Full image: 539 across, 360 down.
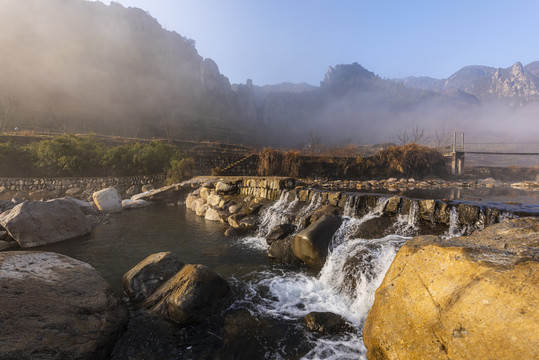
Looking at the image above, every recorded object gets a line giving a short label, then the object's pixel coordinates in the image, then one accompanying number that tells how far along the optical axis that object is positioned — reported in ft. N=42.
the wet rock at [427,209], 18.98
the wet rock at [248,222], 28.06
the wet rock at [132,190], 54.34
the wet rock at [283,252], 19.44
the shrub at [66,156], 53.16
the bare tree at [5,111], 100.53
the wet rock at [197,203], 38.39
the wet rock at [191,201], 41.24
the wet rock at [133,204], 42.01
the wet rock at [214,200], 36.81
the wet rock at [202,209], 36.24
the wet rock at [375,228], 19.11
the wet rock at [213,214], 32.96
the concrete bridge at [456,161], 72.49
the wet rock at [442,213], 18.37
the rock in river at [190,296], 11.97
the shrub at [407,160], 56.44
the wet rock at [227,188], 37.81
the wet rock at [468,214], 17.47
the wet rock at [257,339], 10.03
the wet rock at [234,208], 32.92
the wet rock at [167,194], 47.50
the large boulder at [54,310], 8.41
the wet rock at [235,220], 29.45
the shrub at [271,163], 51.98
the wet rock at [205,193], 40.14
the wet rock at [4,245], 21.41
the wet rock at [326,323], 11.32
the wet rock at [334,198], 24.72
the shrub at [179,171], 55.36
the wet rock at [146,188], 54.80
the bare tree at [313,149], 66.00
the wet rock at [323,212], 23.04
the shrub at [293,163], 51.80
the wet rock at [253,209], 30.58
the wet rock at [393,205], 20.74
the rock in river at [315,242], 18.07
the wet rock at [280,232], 22.87
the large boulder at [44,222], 22.33
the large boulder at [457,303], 4.98
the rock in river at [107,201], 38.55
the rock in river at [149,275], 14.02
